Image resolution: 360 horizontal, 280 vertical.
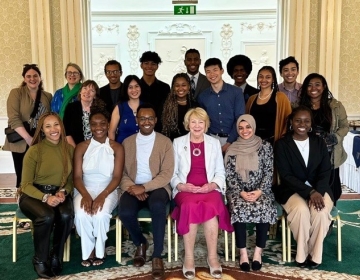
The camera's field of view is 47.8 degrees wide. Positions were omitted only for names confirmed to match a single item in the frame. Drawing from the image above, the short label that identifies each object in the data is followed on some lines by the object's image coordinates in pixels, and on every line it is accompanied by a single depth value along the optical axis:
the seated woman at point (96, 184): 3.29
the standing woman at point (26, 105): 4.11
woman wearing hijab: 3.27
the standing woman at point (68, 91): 4.13
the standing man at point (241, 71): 4.53
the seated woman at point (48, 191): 3.13
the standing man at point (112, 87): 4.20
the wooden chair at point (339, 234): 3.41
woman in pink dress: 3.18
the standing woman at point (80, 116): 3.84
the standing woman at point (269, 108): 3.76
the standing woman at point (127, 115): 3.86
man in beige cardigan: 3.24
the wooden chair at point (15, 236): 3.32
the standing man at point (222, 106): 3.86
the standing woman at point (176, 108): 3.81
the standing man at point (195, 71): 4.50
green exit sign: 7.21
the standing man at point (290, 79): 4.25
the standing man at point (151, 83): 4.33
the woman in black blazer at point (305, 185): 3.26
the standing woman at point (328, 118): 3.73
